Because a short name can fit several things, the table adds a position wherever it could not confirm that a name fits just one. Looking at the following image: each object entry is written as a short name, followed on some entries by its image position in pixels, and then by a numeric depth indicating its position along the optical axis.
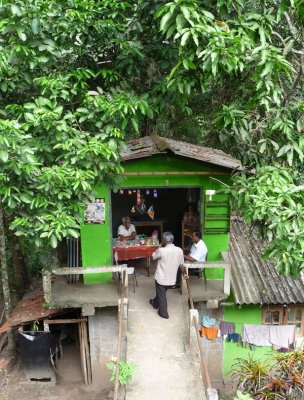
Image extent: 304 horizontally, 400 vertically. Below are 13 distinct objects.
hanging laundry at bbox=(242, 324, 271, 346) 10.10
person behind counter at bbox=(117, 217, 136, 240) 10.48
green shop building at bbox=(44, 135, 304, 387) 8.95
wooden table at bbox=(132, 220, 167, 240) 12.40
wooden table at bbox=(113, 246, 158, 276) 9.70
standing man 8.06
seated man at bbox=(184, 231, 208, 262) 9.16
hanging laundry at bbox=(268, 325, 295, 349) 10.16
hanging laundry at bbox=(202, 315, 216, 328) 9.93
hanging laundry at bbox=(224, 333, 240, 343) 10.16
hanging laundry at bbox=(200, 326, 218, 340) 9.97
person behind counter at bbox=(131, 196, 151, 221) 12.68
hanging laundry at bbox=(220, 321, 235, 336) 10.03
